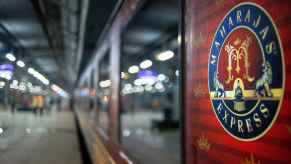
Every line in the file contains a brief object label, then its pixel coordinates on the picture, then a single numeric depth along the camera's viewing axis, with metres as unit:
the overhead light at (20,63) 5.71
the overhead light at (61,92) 35.22
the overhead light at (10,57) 4.88
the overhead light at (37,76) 7.60
